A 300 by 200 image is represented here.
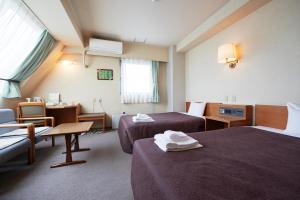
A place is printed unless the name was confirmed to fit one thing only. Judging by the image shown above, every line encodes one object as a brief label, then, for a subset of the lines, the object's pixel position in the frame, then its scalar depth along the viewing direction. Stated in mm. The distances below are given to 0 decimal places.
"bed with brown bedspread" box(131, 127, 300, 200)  667
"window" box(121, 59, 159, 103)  4230
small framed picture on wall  4109
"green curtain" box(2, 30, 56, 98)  2729
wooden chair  2836
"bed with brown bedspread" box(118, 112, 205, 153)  2295
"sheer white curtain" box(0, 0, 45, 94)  2084
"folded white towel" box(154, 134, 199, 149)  1192
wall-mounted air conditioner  3615
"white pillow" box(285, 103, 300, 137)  1601
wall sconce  2562
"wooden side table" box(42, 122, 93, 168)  1982
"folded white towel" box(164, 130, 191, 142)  1284
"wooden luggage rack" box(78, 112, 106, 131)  3584
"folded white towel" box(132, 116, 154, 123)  2481
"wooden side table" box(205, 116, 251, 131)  2220
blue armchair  1690
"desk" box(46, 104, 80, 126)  3764
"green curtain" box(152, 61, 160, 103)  4461
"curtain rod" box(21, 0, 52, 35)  2088
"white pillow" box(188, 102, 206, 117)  3276
